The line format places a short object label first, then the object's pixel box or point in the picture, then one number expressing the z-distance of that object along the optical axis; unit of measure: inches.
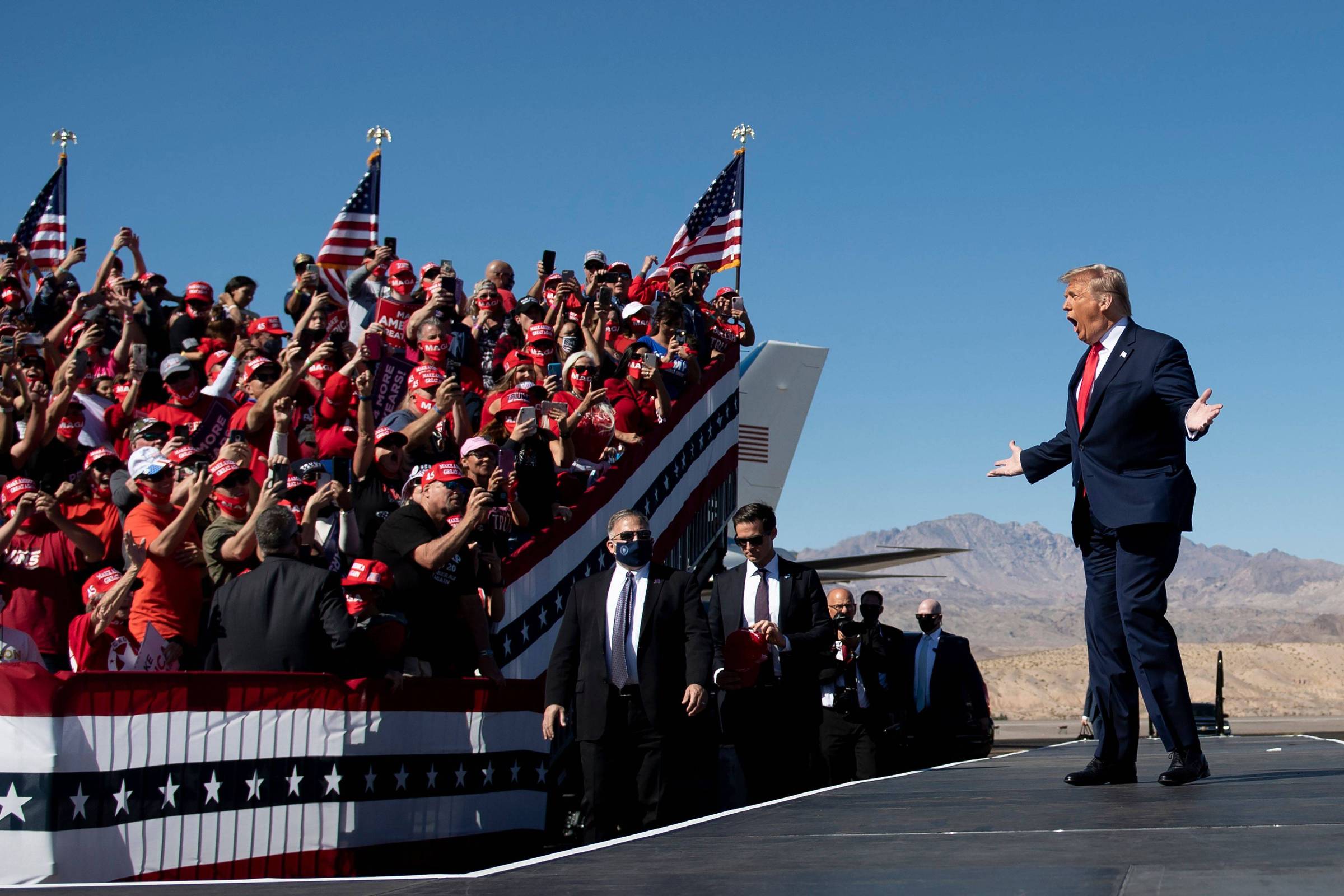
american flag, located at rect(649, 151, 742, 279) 797.2
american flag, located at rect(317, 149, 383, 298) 679.1
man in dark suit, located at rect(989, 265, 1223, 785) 220.1
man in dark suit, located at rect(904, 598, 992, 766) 487.5
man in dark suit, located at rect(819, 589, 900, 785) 369.1
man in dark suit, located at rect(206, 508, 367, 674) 262.4
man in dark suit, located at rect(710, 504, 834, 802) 329.1
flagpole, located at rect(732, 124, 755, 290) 813.9
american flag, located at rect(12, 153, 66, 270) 738.2
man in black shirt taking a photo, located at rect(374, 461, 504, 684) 292.8
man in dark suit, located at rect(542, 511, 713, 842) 293.0
